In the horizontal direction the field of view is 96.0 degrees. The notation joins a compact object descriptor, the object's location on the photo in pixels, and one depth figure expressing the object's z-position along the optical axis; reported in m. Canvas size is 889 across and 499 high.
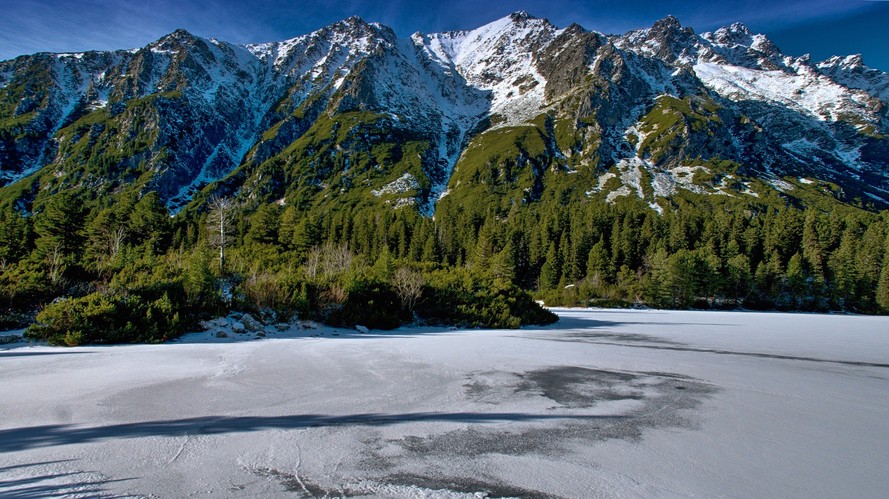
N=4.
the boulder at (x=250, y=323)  12.89
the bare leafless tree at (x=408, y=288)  19.02
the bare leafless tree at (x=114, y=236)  40.59
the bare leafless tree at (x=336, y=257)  32.44
